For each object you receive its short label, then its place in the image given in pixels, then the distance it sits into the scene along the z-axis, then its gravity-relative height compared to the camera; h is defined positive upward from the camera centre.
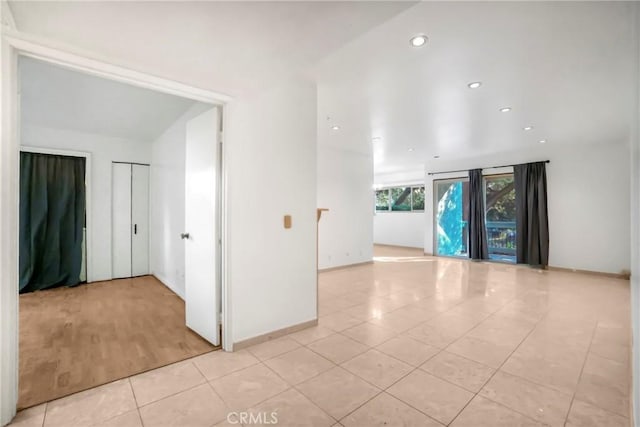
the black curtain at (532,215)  6.21 +0.02
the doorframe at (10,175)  1.60 +0.26
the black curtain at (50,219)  4.44 -0.01
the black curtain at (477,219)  7.08 -0.07
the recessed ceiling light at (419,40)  2.27 +1.44
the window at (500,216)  7.10 +0.00
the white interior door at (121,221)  5.29 -0.05
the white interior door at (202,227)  2.64 -0.10
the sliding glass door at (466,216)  7.15 +0.00
